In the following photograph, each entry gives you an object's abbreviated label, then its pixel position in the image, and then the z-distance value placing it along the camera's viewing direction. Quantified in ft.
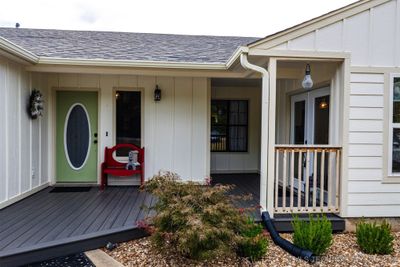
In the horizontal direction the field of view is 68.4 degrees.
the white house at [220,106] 12.73
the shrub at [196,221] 8.75
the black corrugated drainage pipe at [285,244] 10.22
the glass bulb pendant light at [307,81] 12.86
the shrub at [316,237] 10.31
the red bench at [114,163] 18.34
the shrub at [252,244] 9.95
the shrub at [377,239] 10.80
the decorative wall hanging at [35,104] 16.28
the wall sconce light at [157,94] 18.85
